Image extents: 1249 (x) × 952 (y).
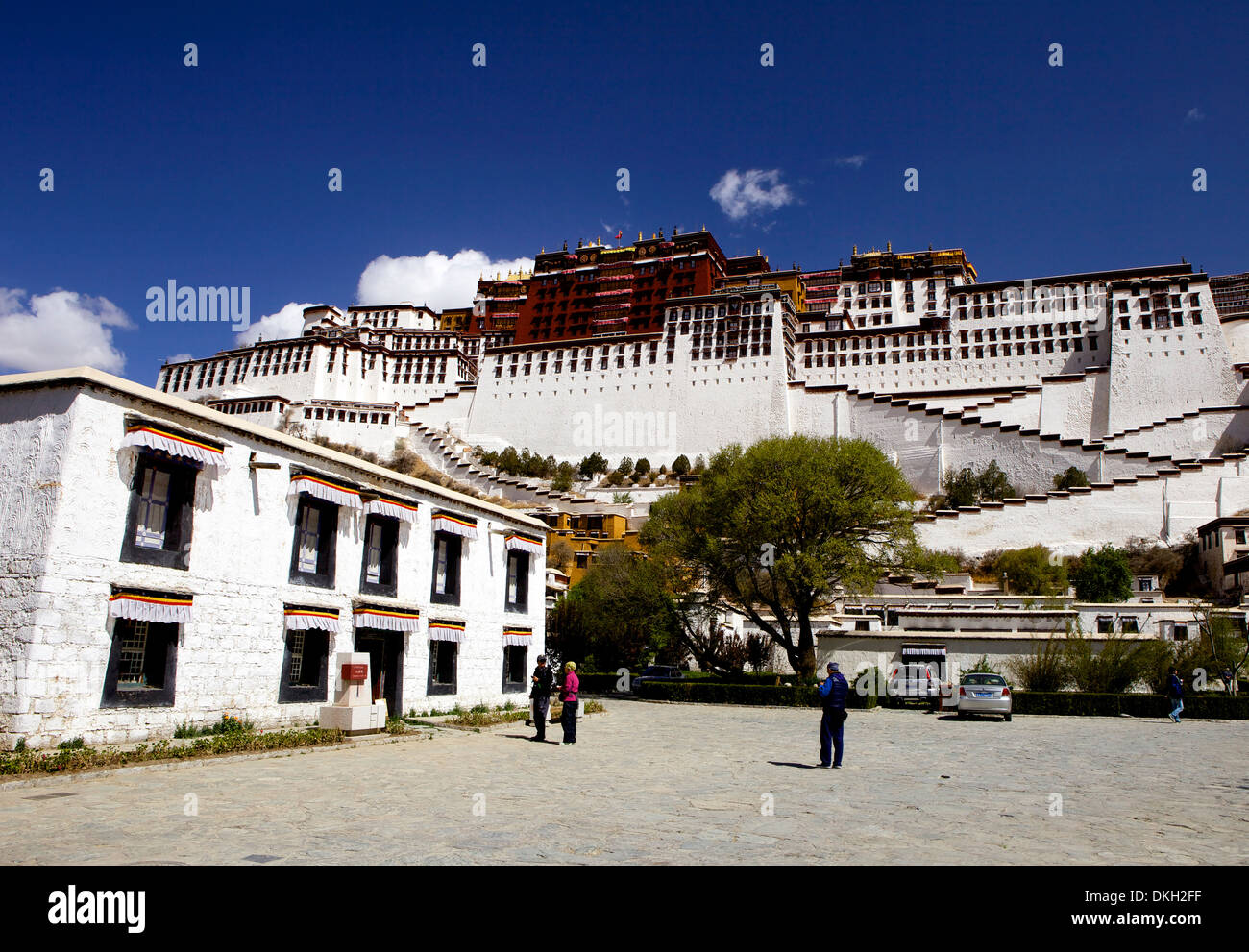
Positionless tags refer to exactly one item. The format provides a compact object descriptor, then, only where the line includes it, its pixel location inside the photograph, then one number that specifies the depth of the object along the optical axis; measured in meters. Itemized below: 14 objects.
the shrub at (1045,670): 28.53
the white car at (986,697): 23.52
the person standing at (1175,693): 23.52
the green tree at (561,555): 55.12
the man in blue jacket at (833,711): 13.01
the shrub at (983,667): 29.98
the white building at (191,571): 12.41
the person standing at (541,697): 16.58
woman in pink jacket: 15.75
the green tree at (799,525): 31.75
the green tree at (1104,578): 45.44
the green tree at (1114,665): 27.98
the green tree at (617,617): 36.00
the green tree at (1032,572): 47.16
